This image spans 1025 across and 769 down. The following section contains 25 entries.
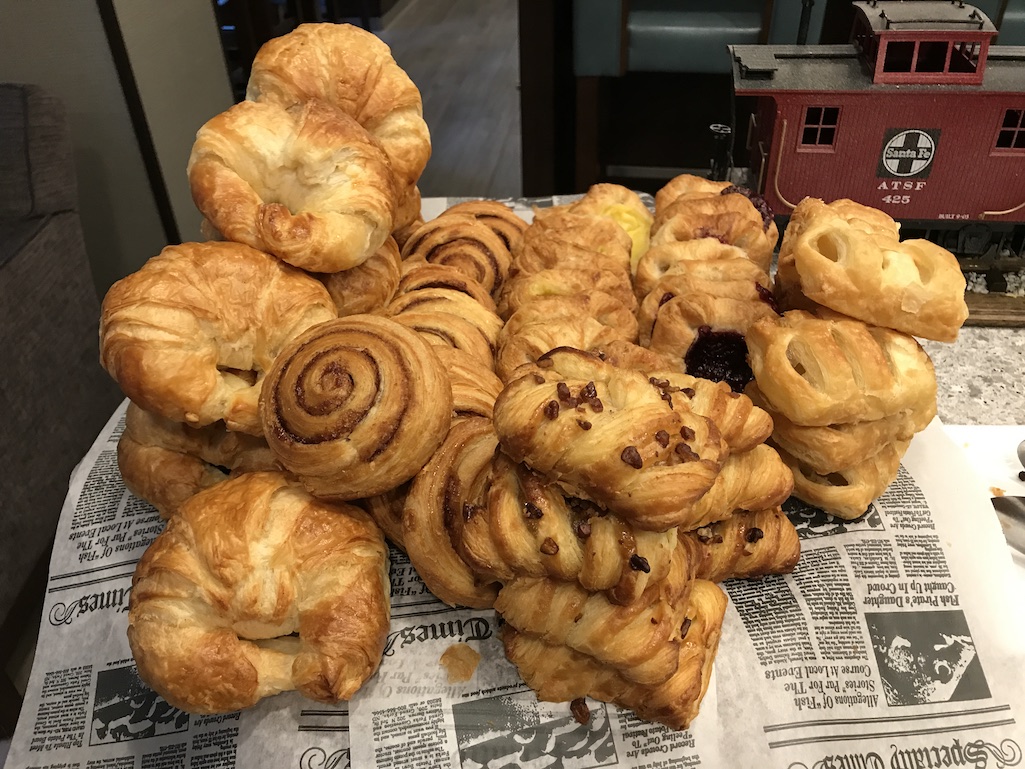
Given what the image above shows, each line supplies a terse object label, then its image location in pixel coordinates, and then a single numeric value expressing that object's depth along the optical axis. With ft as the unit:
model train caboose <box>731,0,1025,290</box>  2.11
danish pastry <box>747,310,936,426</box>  1.38
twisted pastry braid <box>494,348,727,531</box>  1.10
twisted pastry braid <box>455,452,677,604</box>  1.16
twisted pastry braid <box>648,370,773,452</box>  1.25
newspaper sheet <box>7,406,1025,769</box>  1.32
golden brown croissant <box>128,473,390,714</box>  1.26
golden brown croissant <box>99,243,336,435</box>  1.36
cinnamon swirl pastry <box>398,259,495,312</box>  1.81
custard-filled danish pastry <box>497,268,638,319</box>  1.78
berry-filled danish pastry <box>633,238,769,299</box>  1.71
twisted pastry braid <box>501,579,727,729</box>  1.27
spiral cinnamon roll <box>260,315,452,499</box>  1.28
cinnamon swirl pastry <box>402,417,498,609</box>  1.31
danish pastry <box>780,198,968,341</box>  1.42
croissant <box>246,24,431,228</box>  1.71
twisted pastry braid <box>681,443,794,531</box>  1.30
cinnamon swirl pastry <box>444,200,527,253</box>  2.10
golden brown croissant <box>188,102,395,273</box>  1.51
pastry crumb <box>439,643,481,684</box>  1.37
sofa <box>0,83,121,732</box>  2.30
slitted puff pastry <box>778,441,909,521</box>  1.51
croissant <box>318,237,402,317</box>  1.68
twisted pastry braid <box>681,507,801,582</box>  1.40
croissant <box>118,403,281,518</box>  1.51
